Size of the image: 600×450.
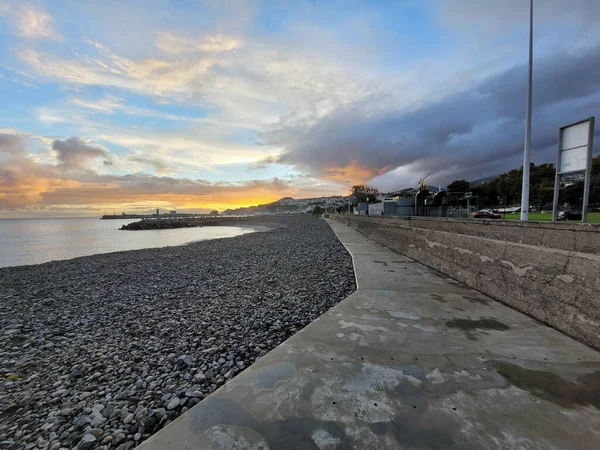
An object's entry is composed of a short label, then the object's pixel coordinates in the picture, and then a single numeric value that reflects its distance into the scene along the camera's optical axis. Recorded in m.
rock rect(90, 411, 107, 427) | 2.46
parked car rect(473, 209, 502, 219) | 24.20
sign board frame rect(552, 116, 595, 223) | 6.32
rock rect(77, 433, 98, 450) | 2.19
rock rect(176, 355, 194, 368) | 3.39
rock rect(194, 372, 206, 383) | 3.02
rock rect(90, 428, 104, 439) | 2.32
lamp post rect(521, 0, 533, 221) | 10.04
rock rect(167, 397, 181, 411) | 2.57
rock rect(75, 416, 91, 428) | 2.46
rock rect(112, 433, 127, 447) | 2.23
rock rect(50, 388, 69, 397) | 2.99
